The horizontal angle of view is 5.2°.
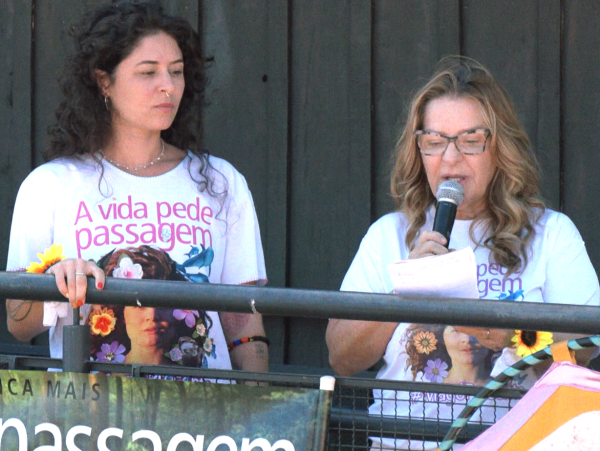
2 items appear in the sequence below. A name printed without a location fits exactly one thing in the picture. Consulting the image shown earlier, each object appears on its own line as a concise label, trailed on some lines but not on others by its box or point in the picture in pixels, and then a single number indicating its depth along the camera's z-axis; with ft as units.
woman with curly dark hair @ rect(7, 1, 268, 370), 39.69
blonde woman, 39.40
